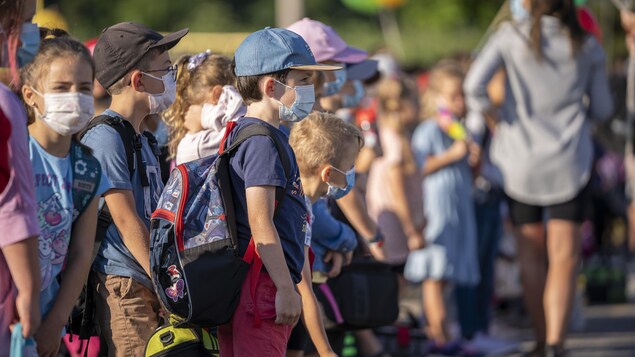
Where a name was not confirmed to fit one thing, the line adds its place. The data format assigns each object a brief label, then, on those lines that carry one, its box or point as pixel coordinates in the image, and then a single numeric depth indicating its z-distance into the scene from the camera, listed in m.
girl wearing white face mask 8.34
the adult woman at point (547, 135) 15.74
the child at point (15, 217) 7.40
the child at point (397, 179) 17.04
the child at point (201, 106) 10.53
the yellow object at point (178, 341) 9.18
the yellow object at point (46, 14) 17.68
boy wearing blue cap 8.70
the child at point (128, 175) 9.39
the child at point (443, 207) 18.08
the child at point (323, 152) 10.38
